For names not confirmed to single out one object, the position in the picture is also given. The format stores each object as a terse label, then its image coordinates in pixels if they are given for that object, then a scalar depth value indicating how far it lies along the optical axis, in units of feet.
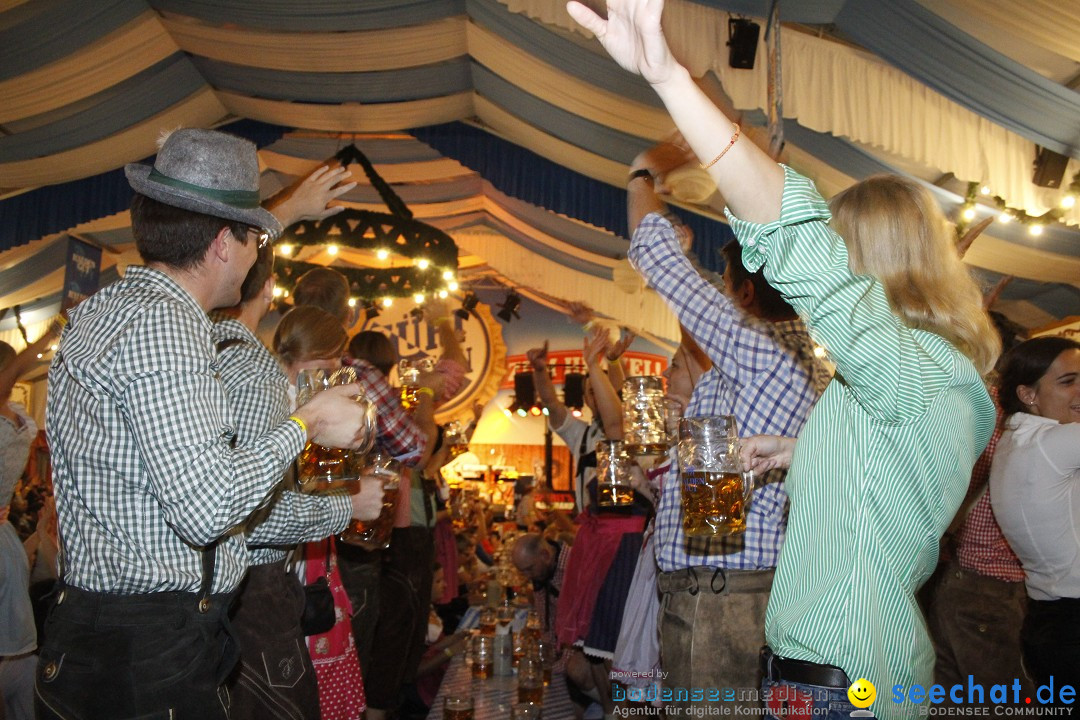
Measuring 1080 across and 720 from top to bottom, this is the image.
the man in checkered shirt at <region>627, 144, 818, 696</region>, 5.49
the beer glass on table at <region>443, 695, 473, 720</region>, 10.00
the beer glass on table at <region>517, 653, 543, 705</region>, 11.53
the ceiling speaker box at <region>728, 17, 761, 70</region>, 11.28
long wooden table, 11.10
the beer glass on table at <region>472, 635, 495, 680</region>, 13.28
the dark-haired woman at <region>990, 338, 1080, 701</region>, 7.39
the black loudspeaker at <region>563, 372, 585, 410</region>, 25.02
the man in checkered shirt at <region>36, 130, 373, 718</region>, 4.05
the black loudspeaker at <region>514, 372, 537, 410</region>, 27.50
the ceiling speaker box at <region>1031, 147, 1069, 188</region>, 12.99
